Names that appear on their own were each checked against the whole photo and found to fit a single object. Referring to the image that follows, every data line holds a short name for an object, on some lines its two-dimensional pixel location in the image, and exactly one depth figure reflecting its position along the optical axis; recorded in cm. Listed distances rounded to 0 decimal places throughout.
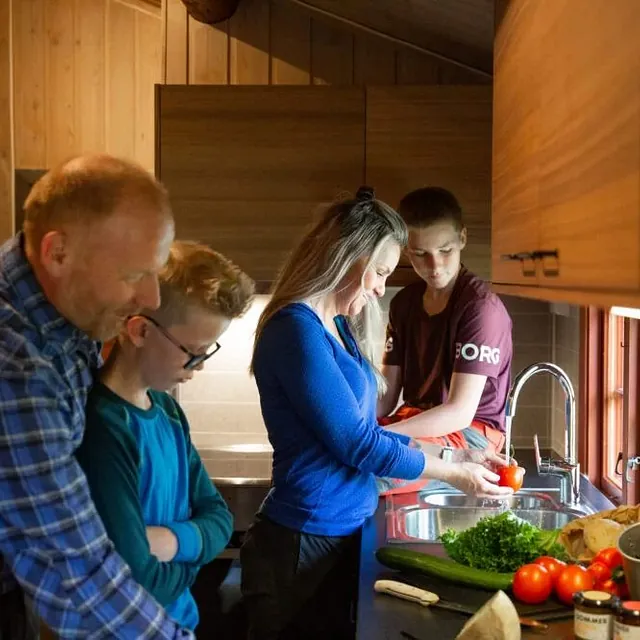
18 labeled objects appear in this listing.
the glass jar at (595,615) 136
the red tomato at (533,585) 174
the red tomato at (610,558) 174
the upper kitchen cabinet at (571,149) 118
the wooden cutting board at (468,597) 170
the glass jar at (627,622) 127
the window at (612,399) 298
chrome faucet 244
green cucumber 184
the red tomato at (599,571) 172
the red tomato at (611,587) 163
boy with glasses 135
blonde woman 207
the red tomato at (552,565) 177
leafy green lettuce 191
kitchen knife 176
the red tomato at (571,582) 172
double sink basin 251
